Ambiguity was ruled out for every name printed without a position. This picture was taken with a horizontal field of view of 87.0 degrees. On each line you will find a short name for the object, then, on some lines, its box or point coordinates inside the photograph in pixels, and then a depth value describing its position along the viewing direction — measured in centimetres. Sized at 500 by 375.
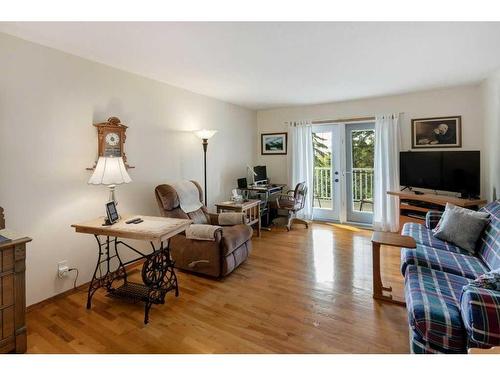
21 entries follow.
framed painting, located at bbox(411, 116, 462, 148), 392
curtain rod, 452
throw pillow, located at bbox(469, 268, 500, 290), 142
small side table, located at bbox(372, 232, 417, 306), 230
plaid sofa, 129
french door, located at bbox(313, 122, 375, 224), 475
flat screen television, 346
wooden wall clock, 267
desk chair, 463
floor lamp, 377
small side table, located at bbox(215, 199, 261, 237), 396
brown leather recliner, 275
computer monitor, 512
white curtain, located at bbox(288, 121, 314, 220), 507
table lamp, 225
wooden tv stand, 335
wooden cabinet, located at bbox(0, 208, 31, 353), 162
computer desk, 472
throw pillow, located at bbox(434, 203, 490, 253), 237
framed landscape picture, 537
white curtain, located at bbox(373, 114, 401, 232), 432
